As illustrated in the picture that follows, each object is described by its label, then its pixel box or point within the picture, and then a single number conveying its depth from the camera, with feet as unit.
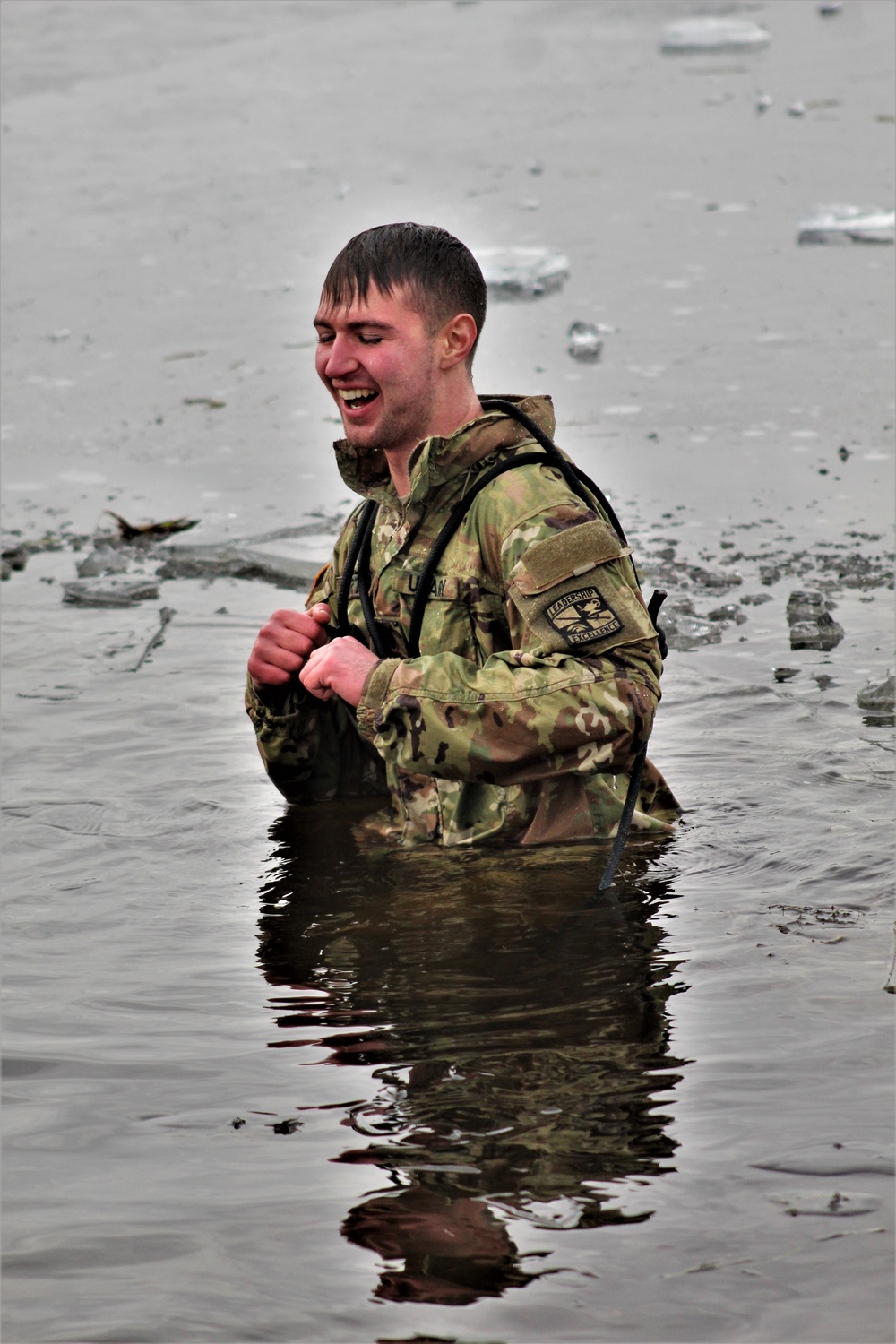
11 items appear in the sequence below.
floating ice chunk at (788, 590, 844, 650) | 39.01
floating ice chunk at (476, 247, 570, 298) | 71.20
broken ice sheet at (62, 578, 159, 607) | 46.26
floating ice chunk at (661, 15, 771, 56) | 112.37
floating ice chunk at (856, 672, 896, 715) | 34.53
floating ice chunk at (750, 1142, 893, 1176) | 16.62
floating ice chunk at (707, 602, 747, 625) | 41.52
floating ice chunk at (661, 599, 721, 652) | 39.88
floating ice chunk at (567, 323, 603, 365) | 64.64
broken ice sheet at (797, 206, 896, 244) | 74.69
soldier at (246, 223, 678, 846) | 21.93
